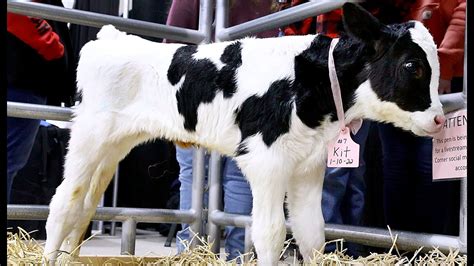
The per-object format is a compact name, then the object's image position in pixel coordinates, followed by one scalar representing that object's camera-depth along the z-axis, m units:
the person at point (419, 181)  3.32
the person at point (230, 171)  3.82
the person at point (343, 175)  3.33
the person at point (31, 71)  3.62
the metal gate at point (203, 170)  3.05
